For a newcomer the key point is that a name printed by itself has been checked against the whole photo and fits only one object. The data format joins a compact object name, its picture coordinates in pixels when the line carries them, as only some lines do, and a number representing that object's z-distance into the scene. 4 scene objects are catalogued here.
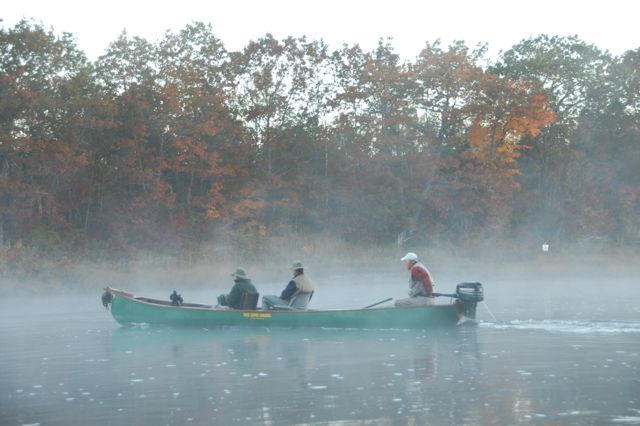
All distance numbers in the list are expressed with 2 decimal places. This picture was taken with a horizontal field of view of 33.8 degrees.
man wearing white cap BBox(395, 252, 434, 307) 21.47
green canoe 21.25
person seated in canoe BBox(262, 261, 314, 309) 22.20
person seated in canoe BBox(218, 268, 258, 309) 22.58
